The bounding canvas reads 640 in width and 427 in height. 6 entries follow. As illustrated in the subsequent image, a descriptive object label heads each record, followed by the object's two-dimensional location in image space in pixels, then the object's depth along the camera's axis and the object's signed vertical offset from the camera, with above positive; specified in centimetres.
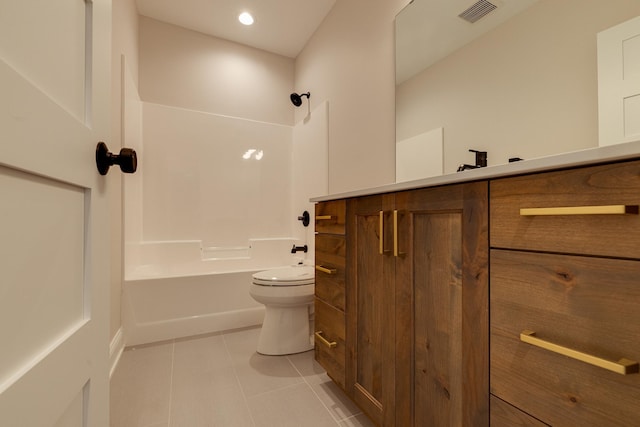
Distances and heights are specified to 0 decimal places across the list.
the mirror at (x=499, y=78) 94 +58
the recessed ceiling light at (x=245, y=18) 241 +173
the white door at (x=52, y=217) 31 +0
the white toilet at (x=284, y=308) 171 -60
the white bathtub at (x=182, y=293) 196 -57
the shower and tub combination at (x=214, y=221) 198 -5
